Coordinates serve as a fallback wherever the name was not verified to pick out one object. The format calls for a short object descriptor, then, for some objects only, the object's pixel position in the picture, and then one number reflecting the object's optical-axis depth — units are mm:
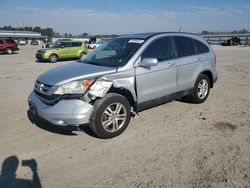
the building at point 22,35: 62244
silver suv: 3141
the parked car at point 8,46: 21354
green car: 14479
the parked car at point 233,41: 30468
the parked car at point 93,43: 30214
